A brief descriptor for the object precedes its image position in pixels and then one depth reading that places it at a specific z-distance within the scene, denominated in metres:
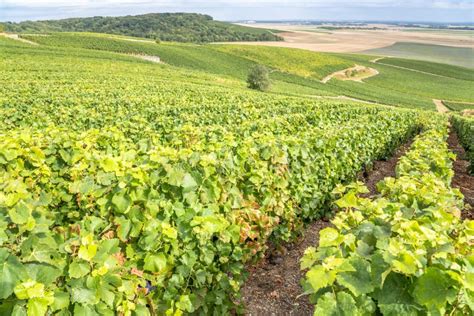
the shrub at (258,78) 50.94
